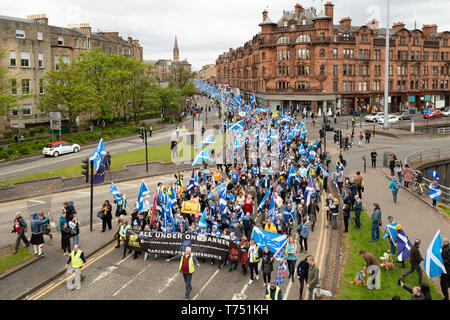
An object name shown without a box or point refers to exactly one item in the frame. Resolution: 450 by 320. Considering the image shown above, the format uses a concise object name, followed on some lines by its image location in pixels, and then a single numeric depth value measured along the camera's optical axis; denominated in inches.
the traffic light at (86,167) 779.4
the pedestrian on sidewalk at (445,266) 460.8
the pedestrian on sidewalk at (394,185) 833.0
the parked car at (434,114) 2600.9
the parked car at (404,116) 2548.2
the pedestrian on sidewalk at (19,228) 636.1
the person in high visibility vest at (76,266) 515.5
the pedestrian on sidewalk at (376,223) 638.5
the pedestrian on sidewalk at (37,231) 614.9
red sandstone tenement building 2881.4
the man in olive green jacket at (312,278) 454.3
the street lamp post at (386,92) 2020.2
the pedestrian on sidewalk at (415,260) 496.7
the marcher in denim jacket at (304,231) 605.0
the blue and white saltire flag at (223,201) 709.9
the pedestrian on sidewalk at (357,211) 692.3
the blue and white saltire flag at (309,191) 741.7
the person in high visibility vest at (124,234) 620.7
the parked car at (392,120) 2418.8
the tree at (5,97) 1563.6
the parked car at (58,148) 1610.5
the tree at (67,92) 1830.7
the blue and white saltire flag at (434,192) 807.1
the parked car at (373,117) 2453.2
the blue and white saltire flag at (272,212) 655.6
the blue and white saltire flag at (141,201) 695.7
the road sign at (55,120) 1797.5
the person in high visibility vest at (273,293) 424.5
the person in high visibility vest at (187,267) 481.7
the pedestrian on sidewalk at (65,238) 618.8
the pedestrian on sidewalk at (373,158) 1204.2
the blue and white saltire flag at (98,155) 783.7
